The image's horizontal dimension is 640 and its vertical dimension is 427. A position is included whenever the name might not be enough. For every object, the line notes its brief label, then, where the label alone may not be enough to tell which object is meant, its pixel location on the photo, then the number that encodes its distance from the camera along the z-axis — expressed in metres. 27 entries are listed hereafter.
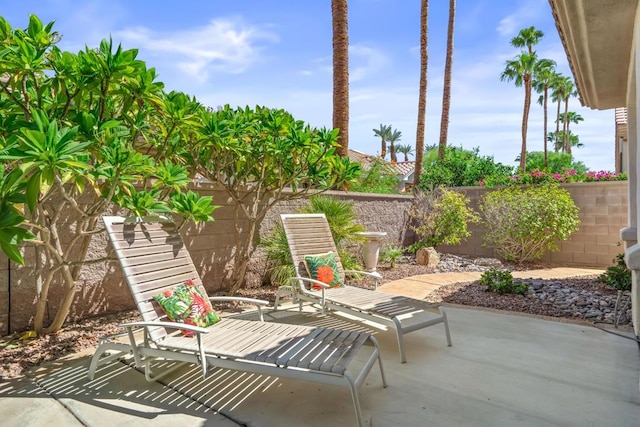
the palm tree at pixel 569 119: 48.32
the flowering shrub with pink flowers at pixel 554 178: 10.36
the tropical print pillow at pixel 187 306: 3.35
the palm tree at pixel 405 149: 61.13
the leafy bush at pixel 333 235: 6.77
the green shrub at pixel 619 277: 5.88
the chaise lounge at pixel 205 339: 2.67
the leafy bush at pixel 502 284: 6.19
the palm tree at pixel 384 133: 58.04
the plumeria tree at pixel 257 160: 5.06
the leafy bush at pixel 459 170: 14.27
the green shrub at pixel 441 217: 10.30
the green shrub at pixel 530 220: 9.15
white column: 3.64
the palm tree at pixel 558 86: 35.53
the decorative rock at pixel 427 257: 9.28
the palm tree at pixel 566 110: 39.28
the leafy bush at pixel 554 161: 33.28
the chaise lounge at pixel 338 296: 3.96
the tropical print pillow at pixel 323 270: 5.16
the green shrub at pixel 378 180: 11.53
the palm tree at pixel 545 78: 25.48
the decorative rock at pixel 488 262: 9.48
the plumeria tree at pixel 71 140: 2.48
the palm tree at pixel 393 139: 58.05
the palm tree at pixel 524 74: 23.14
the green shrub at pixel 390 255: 8.80
